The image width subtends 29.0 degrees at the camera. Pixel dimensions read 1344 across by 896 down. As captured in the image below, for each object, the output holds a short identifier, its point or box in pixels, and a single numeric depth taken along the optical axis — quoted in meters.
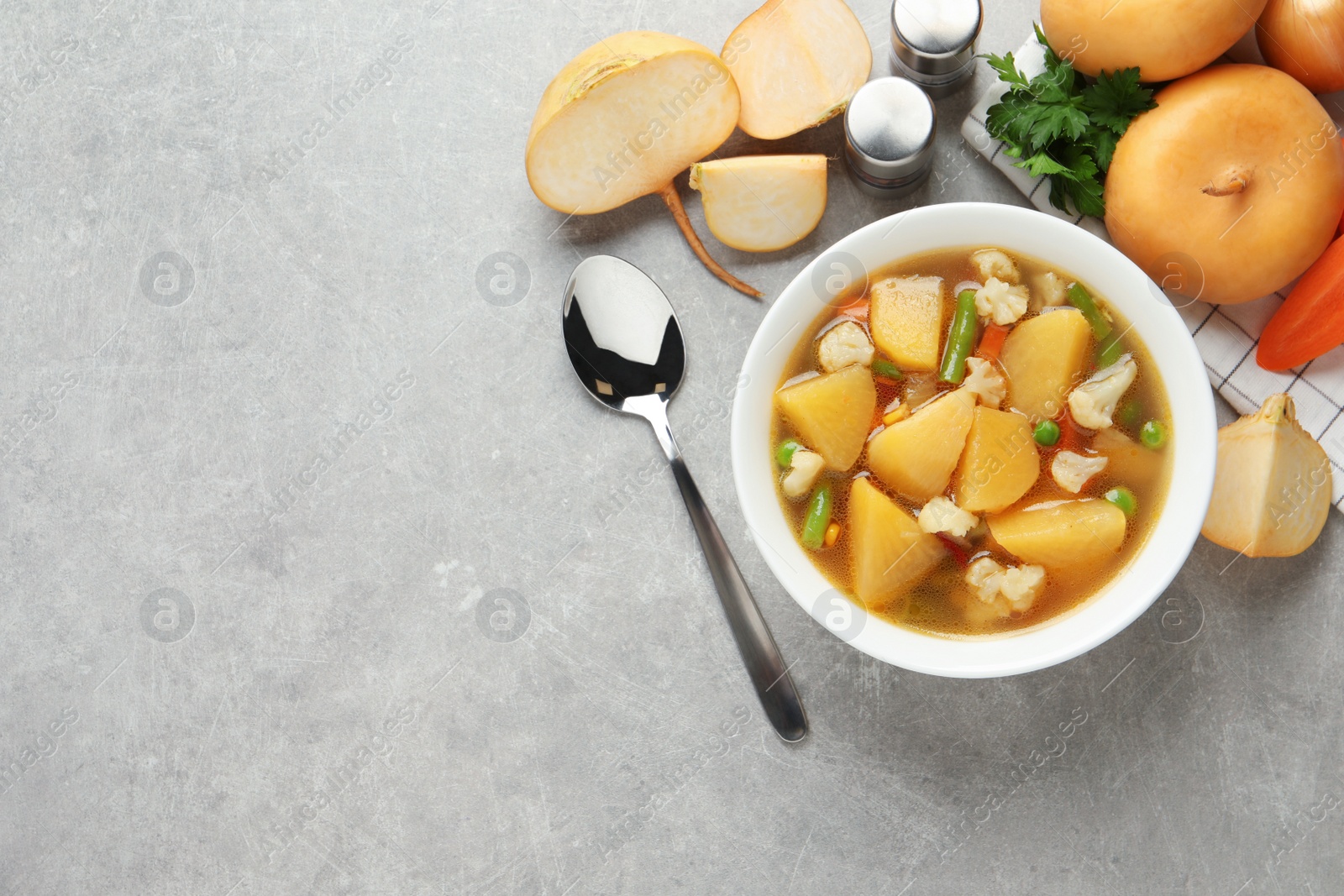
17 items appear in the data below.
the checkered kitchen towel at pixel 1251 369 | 0.89
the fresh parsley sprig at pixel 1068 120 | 0.87
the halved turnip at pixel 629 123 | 0.89
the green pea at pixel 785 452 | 0.86
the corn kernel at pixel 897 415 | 0.86
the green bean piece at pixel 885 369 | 0.87
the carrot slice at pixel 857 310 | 0.87
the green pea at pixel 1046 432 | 0.86
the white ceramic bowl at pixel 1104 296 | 0.84
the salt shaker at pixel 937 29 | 0.89
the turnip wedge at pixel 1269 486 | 0.88
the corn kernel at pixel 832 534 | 0.87
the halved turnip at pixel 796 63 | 0.91
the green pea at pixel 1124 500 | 0.86
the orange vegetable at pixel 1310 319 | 0.87
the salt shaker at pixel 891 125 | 0.89
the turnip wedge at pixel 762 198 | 0.90
